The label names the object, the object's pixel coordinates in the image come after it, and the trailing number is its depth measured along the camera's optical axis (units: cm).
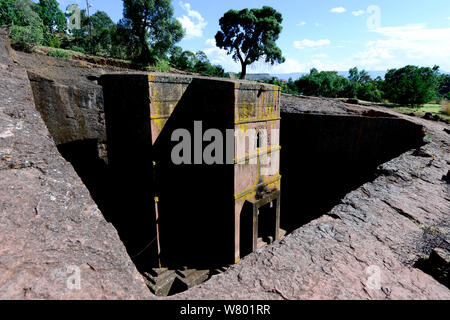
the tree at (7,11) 1864
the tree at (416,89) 1772
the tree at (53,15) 3681
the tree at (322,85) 3170
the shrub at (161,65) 1595
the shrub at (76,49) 2495
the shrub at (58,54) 1151
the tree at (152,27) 2073
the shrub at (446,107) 1265
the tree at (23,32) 802
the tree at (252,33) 2773
